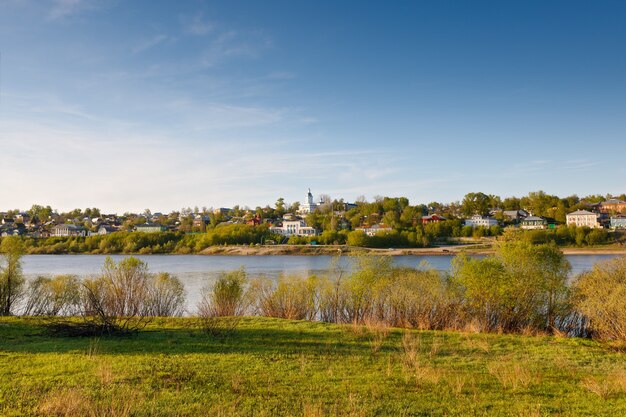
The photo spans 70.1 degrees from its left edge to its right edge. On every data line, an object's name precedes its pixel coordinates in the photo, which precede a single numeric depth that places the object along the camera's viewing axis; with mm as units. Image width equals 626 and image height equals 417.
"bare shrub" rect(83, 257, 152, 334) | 20684
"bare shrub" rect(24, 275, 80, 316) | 22734
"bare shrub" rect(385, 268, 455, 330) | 19000
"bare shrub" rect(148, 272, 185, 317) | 22406
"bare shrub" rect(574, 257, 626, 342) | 15180
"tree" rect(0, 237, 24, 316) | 21938
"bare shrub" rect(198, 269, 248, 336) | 19006
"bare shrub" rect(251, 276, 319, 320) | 21681
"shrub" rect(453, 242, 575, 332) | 18812
